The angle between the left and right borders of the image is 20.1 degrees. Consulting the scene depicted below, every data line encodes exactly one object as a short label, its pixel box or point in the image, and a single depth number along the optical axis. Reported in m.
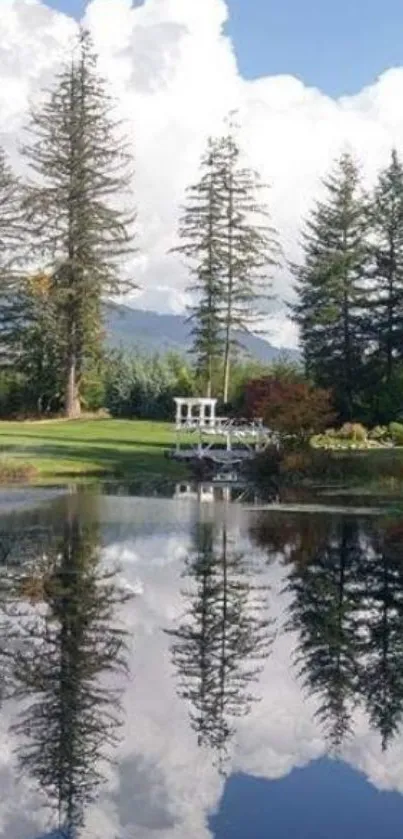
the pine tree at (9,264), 58.66
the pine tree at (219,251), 58.62
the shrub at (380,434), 39.85
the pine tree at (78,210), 54.91
